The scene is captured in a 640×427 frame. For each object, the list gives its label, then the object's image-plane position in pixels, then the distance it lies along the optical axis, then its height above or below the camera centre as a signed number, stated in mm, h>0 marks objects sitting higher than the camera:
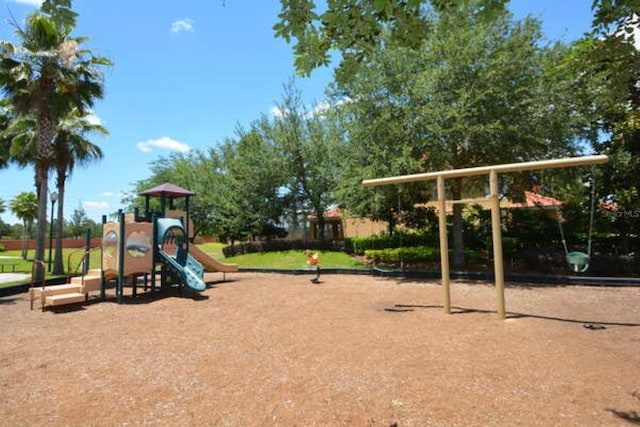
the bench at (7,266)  19781 -1541
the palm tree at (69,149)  17547 +4542
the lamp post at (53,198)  17719 +2042
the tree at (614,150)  12352 +2842
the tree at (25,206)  44562 +4221
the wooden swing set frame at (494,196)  7672 +851
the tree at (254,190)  23031 +3070
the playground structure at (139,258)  10016 -599
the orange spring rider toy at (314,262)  13819 -1031
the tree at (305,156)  22547 +4895
